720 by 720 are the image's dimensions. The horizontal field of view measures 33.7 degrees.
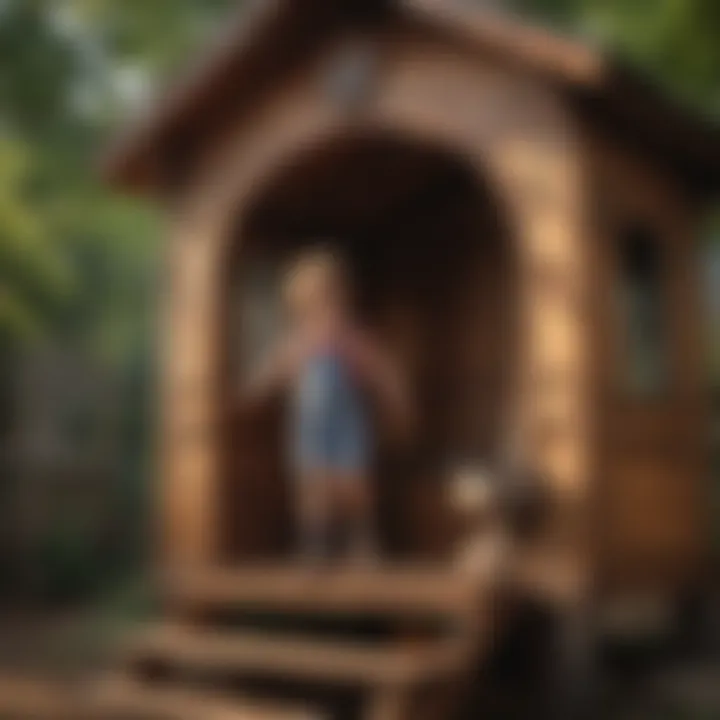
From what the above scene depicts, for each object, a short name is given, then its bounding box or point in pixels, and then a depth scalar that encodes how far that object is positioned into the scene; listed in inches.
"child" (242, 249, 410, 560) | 129.5
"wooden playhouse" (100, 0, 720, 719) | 119.8
